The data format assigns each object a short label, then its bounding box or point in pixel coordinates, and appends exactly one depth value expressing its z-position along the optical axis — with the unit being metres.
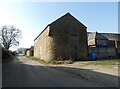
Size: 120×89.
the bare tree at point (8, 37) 31.56
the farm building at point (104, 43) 21.06
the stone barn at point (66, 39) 15.77
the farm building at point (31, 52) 36.82
